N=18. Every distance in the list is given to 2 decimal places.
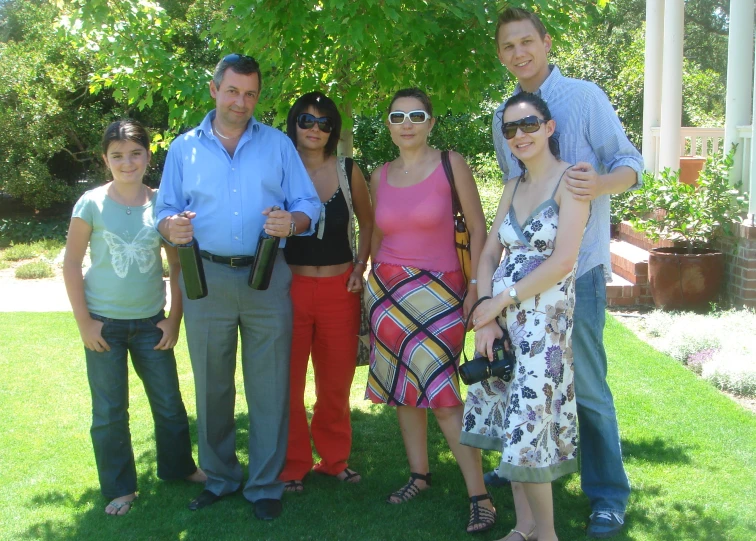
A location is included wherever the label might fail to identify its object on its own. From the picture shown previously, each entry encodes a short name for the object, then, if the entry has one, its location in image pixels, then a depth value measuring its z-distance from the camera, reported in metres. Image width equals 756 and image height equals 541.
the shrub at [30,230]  14.63
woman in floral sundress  2.90
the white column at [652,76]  9.80
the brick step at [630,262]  7.78
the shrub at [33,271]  11.70
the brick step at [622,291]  7.72
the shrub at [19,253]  13.01
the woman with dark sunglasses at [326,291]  3.78
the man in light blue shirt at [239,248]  3.44
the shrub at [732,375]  5.18
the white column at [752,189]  6.76
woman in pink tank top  3.49
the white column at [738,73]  7.21
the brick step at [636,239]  7.91
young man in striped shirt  3.18
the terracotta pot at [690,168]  10.58
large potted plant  7.02
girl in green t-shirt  3.51
